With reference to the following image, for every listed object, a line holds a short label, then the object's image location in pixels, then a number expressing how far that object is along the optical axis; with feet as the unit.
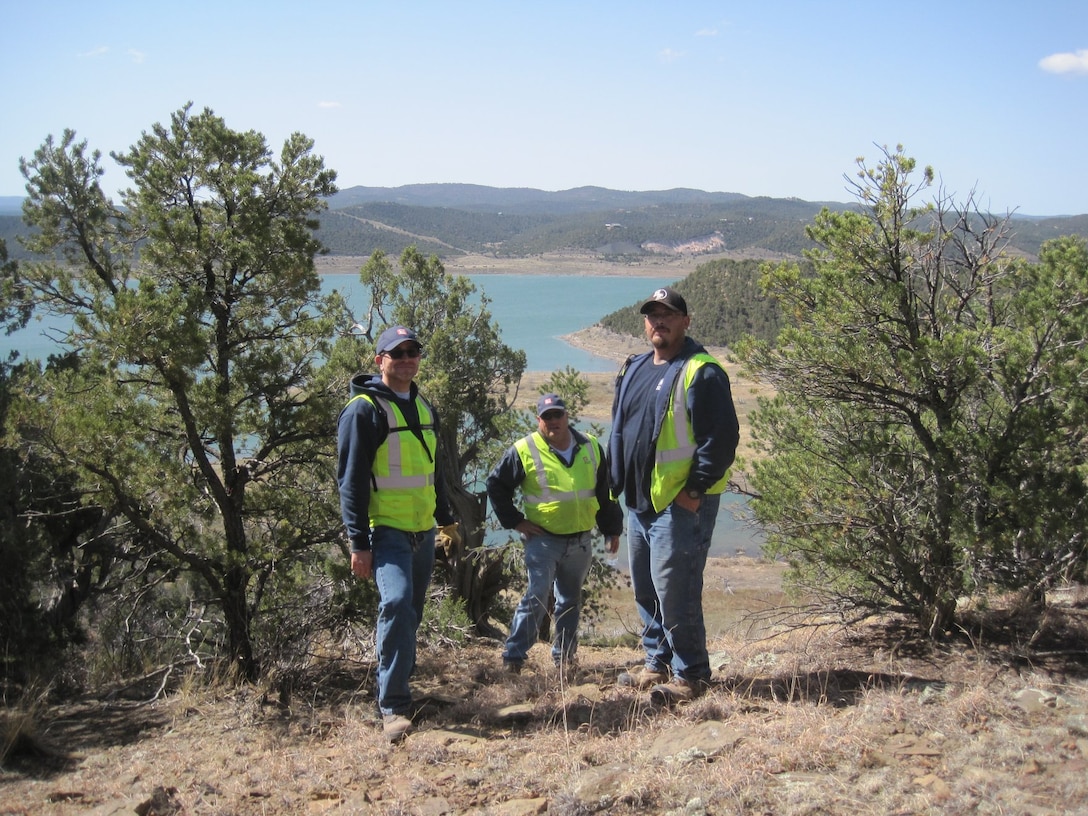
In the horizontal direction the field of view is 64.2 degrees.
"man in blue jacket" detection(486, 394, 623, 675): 16.31
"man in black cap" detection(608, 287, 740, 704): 13.39
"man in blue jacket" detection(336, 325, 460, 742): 13.80
